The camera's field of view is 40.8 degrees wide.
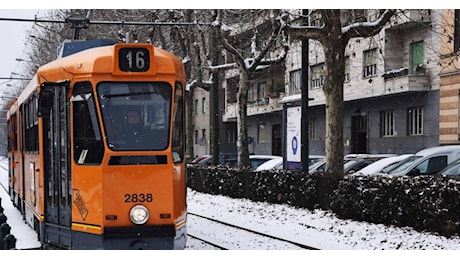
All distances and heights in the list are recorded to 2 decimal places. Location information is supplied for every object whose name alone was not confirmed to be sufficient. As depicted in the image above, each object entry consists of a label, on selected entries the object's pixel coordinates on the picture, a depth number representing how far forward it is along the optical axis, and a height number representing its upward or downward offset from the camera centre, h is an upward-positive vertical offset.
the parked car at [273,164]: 21.96 -1.16
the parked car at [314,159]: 21.56 -0.97
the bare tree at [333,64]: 15.12 +1.67
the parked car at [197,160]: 31.41 -1.44
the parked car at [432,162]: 15.73 -0.81
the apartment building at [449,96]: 25.48 +1.46
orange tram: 8.21 -0.20
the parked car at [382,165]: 16.97 -0.97
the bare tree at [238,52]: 20.83 +2.85
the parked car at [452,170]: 13.95 -0.90
